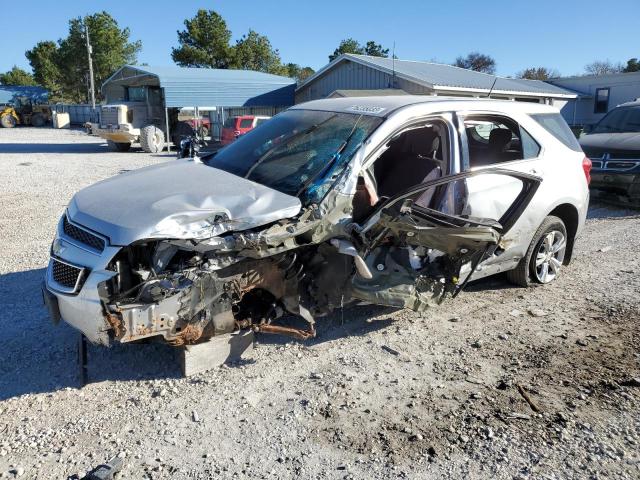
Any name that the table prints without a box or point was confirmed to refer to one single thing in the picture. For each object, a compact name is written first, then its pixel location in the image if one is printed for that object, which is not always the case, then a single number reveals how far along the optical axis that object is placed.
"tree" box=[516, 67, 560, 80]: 63.00
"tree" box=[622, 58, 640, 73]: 57.12
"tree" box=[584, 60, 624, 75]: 70.09
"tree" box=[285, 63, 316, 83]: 67.17
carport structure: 24.91
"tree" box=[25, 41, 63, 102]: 58.25
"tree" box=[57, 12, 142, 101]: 53.88
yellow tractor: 44.38
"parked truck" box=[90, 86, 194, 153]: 22.95
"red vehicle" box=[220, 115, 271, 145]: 21.12
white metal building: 29.98
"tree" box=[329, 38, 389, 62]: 62.53
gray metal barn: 22.64
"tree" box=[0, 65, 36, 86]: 68.12
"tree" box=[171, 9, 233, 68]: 46.62
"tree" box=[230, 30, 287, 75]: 47.53
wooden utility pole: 43.91
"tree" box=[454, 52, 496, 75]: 65.25
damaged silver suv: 3.34
